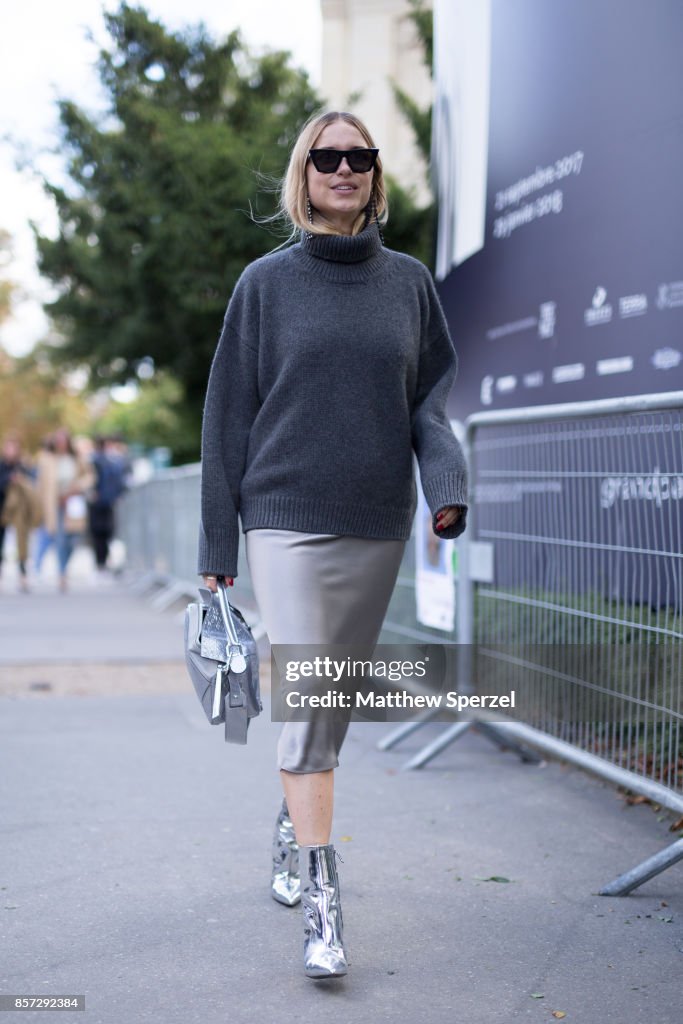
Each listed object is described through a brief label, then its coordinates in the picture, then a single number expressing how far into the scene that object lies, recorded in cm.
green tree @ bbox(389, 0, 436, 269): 1086
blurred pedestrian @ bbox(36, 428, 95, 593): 1591
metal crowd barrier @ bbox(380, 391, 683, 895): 436
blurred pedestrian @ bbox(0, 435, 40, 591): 1644
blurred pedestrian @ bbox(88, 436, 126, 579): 1742
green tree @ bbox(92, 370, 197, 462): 1644
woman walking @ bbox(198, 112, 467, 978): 337
